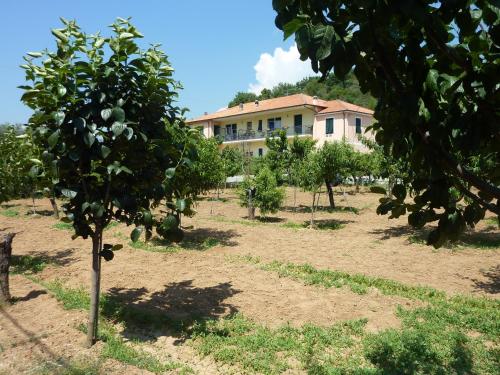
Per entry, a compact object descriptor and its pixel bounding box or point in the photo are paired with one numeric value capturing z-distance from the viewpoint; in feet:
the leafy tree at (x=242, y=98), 221.74
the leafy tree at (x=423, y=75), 4.15
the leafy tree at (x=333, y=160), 53.98
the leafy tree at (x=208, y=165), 39.31
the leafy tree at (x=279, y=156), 80.64
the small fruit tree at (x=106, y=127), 12.46
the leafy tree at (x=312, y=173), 52.16
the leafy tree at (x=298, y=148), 75.77
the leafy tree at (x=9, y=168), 46.97
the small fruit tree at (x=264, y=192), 54.03
